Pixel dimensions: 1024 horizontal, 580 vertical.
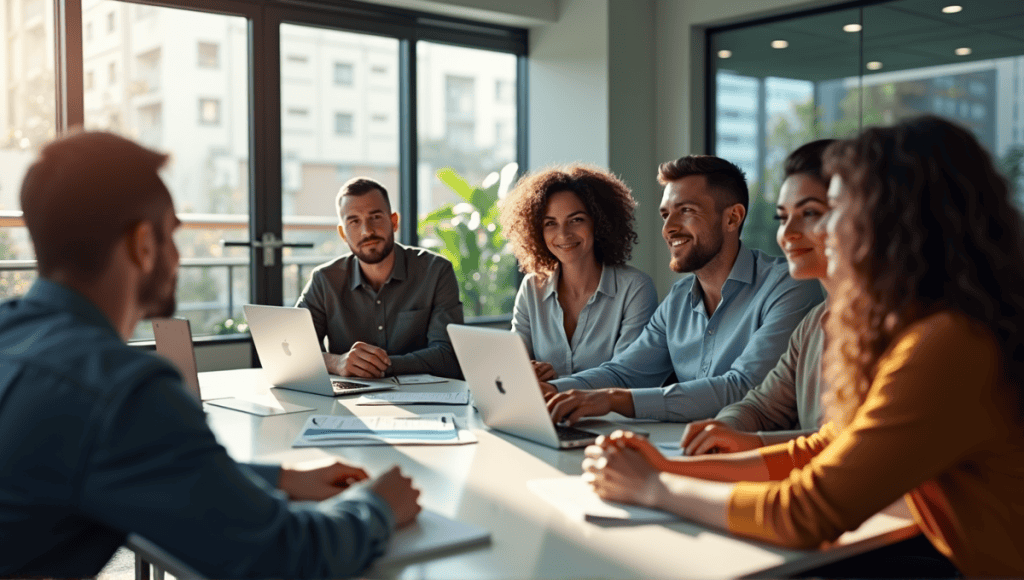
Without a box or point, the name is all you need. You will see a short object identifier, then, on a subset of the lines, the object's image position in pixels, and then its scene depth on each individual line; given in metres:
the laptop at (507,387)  1.82
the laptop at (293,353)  2.46
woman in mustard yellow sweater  1.14
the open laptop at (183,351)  2.28
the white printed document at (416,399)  2.36
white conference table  1.15
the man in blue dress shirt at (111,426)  0.95
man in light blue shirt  2.14
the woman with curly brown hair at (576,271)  2.92
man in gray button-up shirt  3.35
